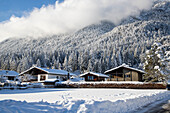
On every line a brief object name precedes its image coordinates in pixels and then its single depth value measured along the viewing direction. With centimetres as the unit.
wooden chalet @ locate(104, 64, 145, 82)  4629
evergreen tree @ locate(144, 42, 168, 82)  3356
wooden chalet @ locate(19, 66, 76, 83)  5346
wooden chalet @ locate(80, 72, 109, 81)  5363
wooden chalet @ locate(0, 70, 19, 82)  6339
